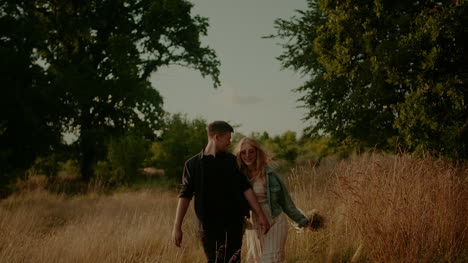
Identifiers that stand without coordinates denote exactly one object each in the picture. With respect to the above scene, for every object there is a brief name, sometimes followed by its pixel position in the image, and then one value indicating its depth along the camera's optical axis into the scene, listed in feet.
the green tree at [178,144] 53.98
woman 13.53
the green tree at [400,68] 29.12
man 12.31
